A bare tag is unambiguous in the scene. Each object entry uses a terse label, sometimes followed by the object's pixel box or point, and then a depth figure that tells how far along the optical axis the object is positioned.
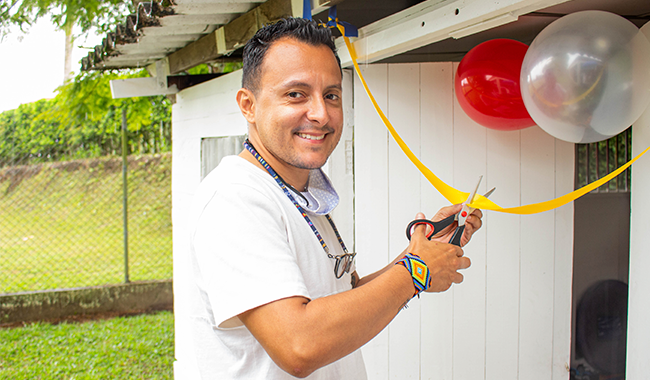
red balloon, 2.07
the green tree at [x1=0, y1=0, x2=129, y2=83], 5.87
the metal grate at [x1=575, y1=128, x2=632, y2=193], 3.41
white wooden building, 2.62
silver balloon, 1.58
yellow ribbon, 1.63
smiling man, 1.04
